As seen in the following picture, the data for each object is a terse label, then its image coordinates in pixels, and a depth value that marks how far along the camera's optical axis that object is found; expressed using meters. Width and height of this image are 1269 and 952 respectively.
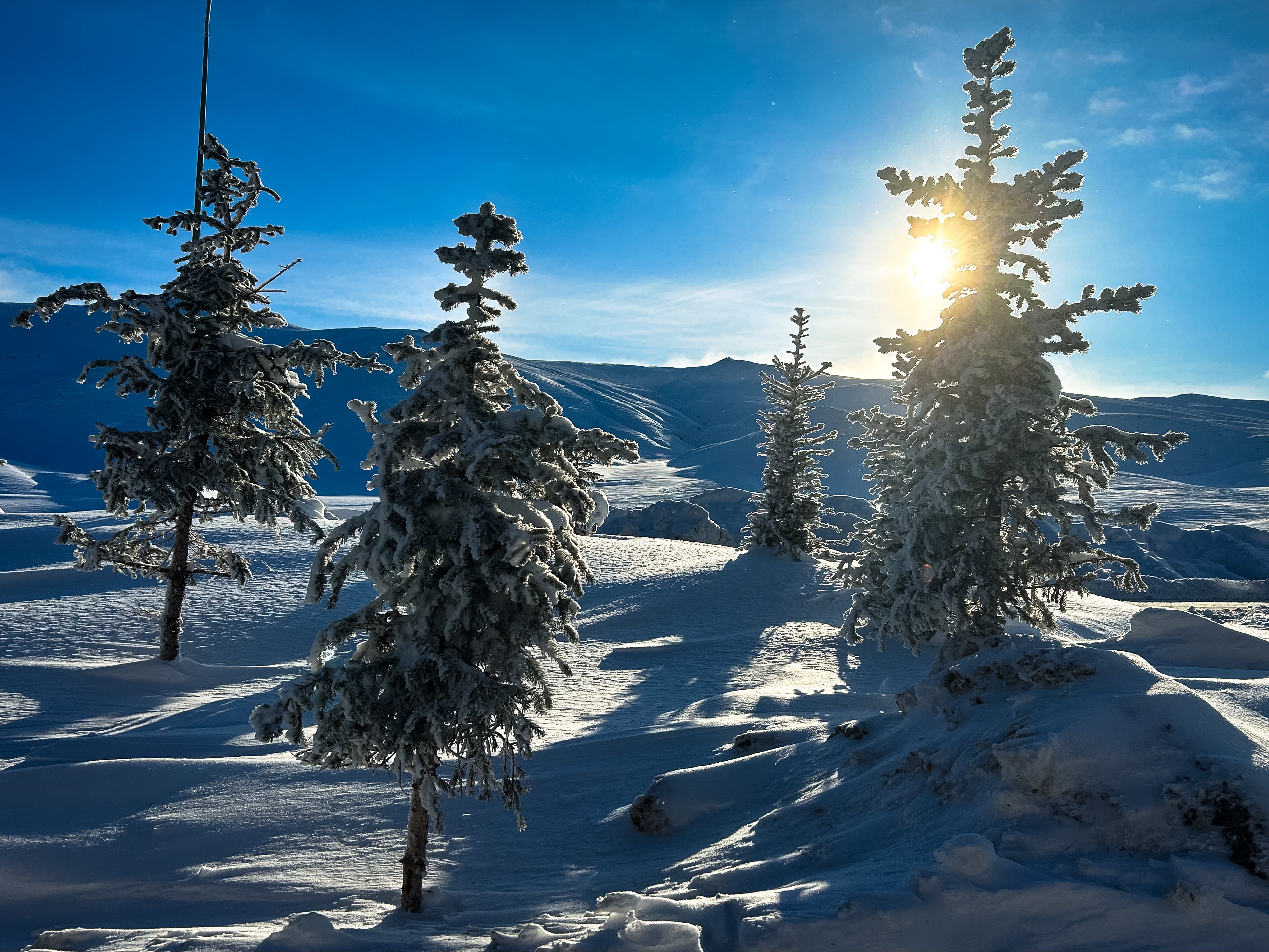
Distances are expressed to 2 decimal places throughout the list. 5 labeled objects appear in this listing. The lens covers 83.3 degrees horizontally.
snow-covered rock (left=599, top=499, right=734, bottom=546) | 47.03
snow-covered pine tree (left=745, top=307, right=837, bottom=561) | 29.41
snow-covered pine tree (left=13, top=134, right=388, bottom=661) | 14.81
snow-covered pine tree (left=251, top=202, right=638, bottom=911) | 7.00
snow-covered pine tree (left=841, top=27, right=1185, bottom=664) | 11.67
